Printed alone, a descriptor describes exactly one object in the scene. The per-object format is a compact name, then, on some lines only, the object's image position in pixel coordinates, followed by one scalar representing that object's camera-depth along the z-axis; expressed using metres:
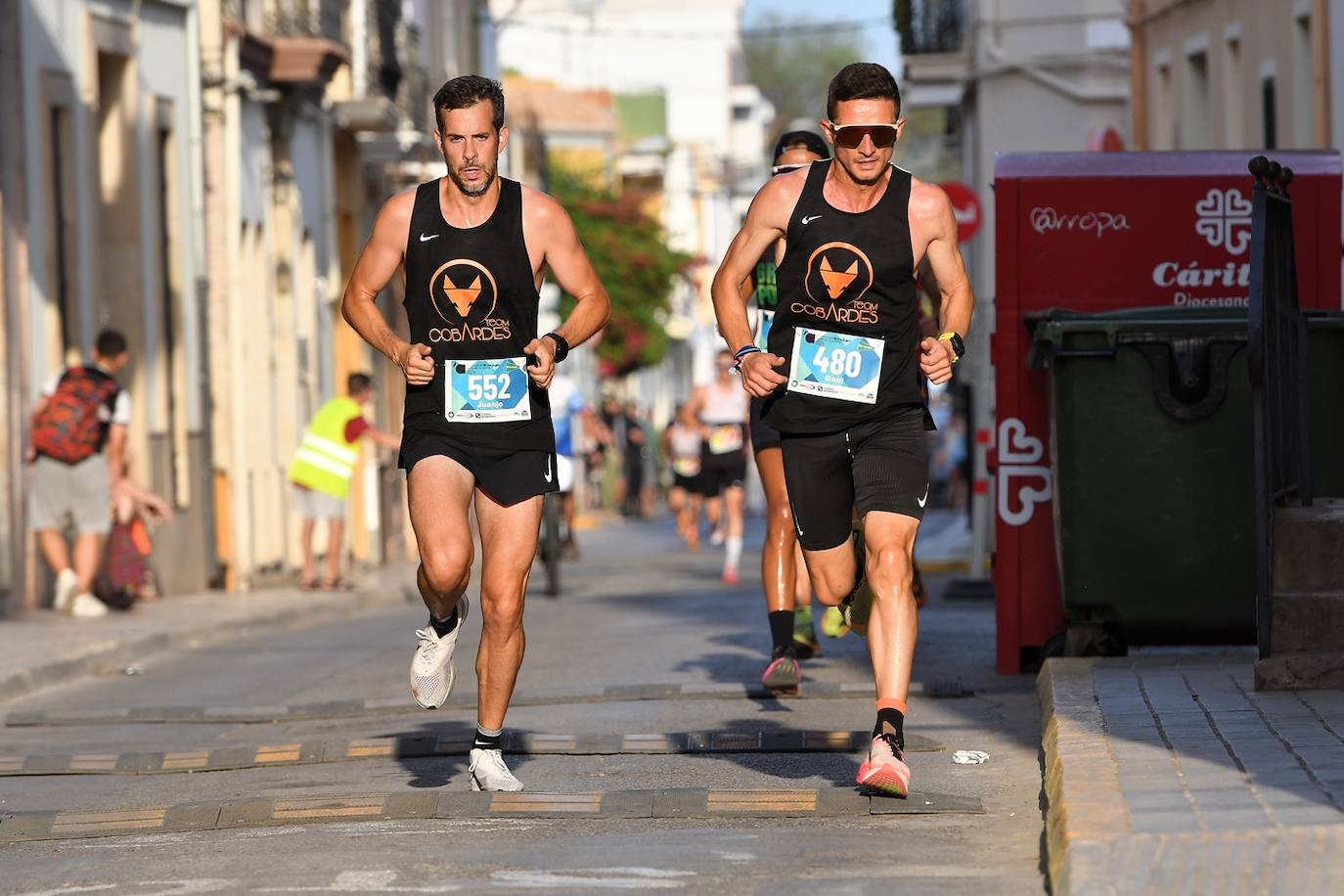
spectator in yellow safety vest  44.97
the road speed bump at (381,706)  21.17
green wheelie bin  19.86
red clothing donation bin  21.64
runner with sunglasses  15.75
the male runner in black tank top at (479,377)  15.93
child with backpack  35.84
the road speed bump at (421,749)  17.78
